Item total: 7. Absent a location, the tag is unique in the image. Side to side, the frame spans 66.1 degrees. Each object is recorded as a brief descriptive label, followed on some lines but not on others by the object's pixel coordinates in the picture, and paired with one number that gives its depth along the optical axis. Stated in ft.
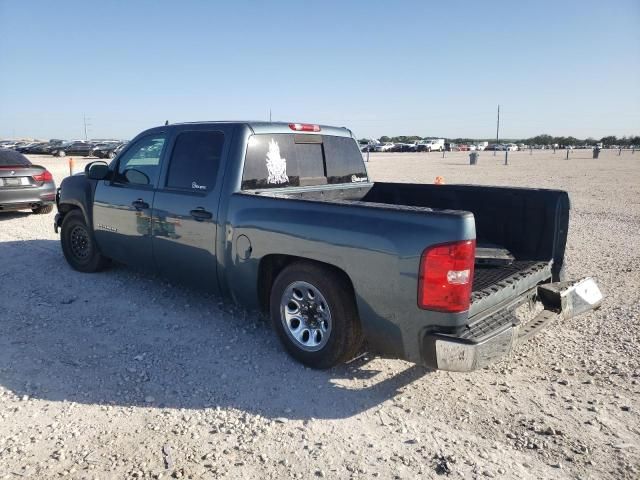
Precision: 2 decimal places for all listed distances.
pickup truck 9.96
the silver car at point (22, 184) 32.48
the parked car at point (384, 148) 258.78
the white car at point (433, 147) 258.37
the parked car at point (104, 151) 139.44
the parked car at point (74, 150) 154.40
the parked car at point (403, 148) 258.37
